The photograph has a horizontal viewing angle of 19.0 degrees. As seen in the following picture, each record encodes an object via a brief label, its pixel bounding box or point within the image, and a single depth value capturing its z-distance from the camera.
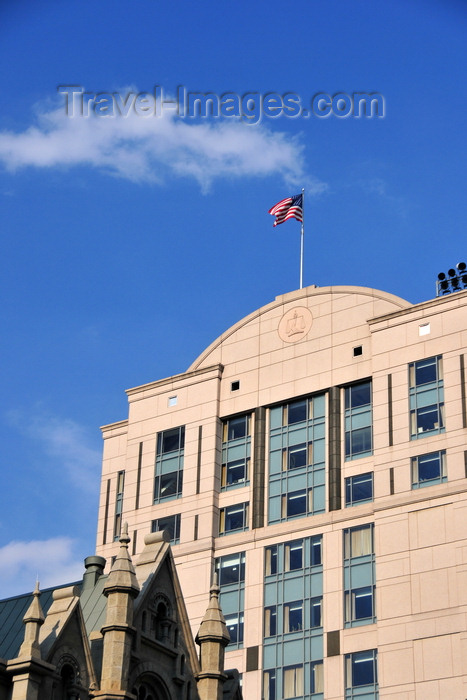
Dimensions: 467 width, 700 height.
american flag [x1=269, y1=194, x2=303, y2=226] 101.25
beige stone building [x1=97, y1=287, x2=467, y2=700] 85.50
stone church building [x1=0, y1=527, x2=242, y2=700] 49.78
